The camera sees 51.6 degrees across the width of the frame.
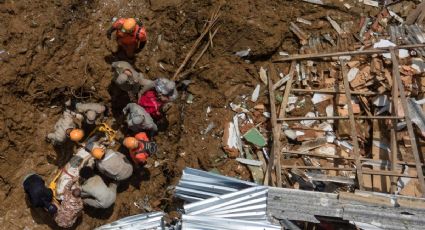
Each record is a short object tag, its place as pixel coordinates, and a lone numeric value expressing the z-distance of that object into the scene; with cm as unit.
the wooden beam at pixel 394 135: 869
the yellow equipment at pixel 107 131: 869
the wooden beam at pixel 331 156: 883
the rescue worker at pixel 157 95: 821
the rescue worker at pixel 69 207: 827
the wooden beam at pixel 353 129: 844
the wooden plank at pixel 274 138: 880
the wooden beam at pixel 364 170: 841
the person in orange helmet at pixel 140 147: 791
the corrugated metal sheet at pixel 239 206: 823
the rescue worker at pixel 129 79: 806
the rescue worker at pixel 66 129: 784
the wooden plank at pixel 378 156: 909
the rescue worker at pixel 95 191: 828
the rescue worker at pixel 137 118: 807
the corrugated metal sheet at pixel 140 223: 856
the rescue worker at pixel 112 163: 798
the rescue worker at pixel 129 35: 799
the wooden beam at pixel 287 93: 938
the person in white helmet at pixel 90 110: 816
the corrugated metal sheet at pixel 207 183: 835
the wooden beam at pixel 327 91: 945
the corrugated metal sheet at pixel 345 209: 789
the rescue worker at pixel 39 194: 794
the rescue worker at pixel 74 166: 856
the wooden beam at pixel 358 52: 914
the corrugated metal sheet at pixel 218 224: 812
